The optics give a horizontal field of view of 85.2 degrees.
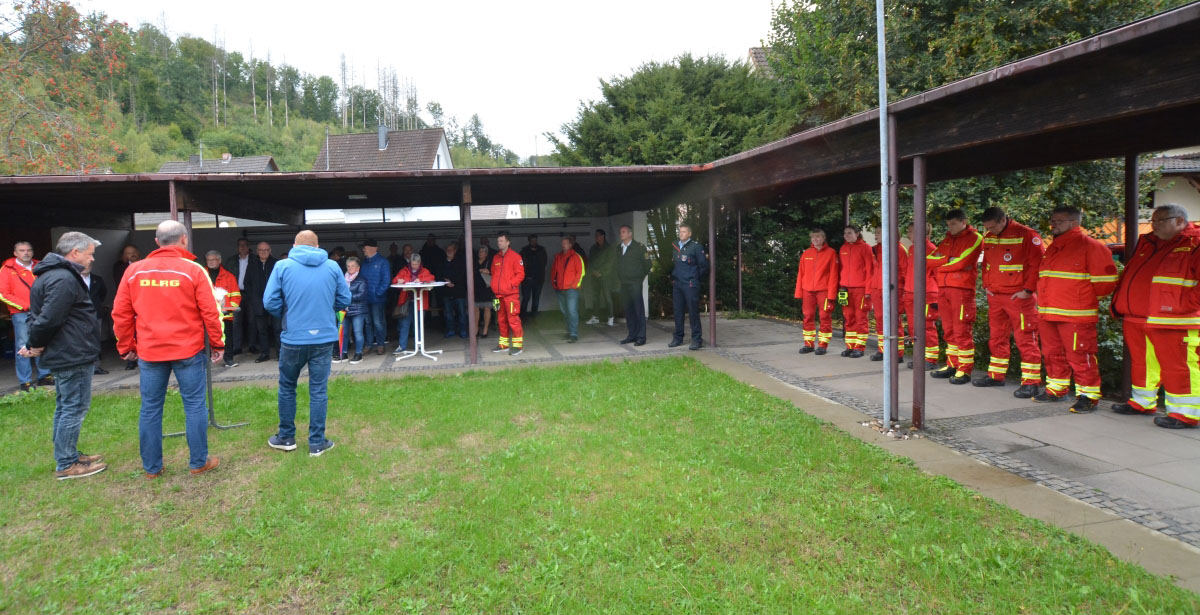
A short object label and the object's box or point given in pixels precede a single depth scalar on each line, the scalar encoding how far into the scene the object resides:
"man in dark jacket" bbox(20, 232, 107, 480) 4.63
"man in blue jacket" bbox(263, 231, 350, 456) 5.11
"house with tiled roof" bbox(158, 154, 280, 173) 43.44
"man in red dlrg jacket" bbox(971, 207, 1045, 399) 6.40
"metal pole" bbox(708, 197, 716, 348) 9.74
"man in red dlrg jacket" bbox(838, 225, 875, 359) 8.90
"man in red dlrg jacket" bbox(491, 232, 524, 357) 9.75
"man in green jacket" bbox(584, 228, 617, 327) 12.52
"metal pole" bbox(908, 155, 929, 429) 5.39
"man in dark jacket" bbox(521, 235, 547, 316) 12.45
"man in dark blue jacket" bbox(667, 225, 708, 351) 9.62
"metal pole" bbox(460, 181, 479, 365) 9.12
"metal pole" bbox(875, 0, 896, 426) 5.21
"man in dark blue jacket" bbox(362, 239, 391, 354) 9.83
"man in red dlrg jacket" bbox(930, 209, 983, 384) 7.04
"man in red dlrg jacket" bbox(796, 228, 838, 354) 9.12
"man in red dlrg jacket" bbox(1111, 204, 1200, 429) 5.20
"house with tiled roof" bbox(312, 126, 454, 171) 35.12
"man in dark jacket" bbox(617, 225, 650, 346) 10.23
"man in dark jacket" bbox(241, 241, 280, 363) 9.77
